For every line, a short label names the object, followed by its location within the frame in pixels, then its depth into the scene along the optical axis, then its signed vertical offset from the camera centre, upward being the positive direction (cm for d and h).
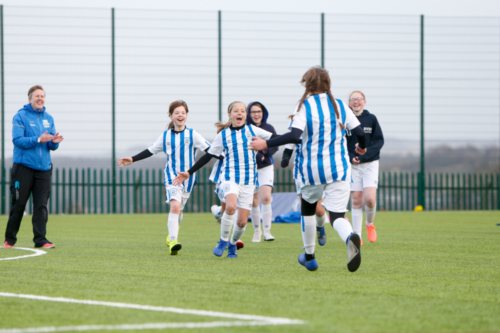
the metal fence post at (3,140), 4156 -1
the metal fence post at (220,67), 4394 +250
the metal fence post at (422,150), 4562 -23
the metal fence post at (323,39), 4550 +355
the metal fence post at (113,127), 4284 +44
